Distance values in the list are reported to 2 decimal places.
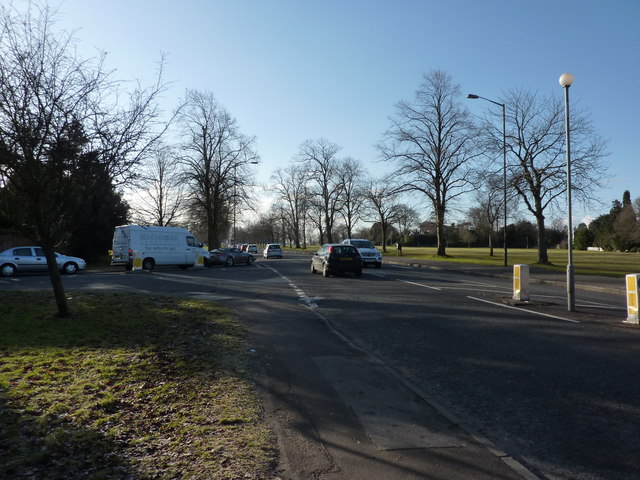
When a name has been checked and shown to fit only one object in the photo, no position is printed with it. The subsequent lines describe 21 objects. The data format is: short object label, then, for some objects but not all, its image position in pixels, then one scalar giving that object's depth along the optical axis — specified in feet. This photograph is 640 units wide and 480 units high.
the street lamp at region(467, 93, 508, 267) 97.47
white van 88.84
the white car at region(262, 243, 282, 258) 180.14
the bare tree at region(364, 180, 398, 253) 213.01
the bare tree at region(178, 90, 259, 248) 153.28
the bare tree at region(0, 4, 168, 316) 27.89
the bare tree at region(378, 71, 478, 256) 149.18
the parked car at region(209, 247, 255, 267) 117.80
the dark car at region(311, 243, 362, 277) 74.38
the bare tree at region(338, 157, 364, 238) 243.60
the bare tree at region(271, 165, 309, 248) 261.24
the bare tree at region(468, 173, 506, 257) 107.55
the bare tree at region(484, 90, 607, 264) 103.55
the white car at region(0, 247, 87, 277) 76.74
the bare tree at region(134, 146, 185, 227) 160.04
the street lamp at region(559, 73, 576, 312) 38.45
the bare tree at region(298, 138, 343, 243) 242.99
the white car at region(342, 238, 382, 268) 105.09
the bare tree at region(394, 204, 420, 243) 248.83
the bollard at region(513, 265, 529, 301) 44.06
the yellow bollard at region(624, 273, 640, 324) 32.76
